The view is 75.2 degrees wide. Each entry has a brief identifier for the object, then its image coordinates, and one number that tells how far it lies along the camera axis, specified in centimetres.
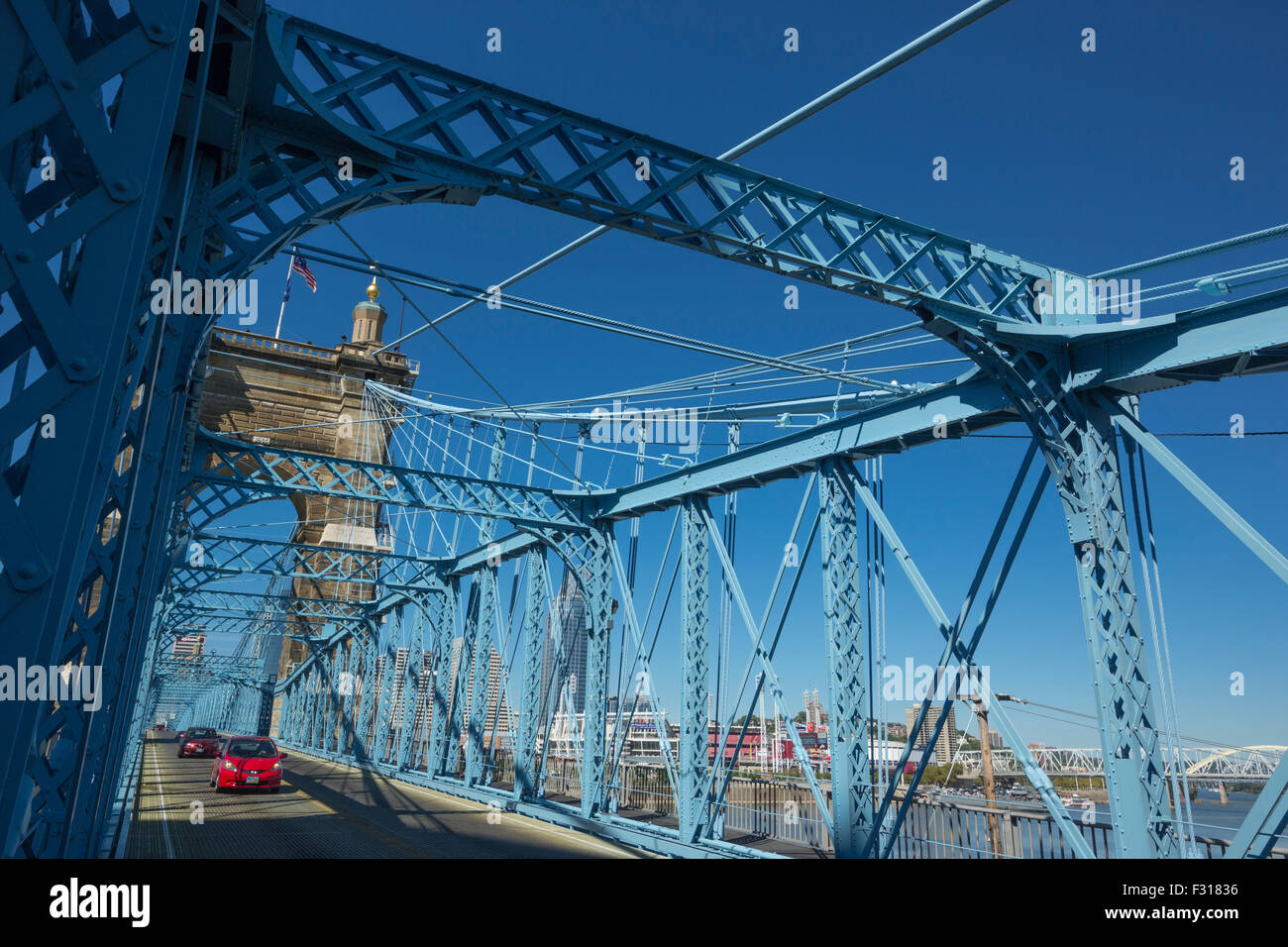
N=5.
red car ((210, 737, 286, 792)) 2089
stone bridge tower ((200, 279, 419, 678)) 4269
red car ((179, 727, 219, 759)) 3916
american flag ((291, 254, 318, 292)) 3488
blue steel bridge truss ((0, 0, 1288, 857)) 218
